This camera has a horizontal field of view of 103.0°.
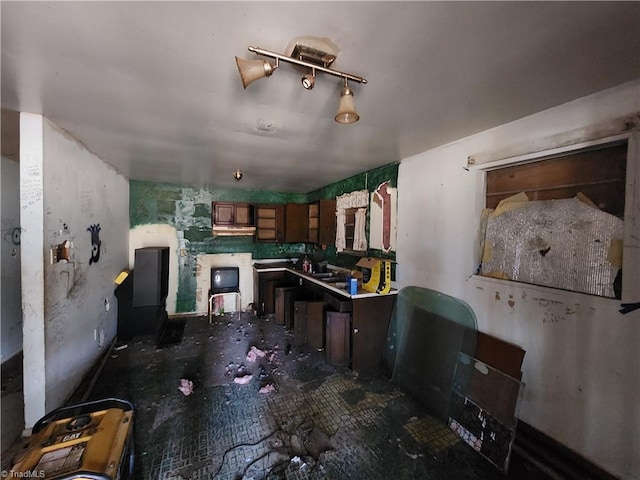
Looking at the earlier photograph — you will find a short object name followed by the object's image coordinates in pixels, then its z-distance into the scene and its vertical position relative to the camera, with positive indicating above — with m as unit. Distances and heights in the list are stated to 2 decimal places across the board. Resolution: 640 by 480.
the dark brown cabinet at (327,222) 4.19 +0.19
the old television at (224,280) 4.41 -0.85
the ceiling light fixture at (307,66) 1.09 +0.76
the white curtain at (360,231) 3.51 +0.04
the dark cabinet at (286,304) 3.97 -1.14
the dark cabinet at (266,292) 4.55 -1.08
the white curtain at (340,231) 3.97 +0.04
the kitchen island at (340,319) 2.77 -1.02
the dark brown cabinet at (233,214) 4.79 +0.34
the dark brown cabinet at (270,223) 4.93 +0.18
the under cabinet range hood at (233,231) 4.75 +0.01
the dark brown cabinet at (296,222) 4.79 +0.20
